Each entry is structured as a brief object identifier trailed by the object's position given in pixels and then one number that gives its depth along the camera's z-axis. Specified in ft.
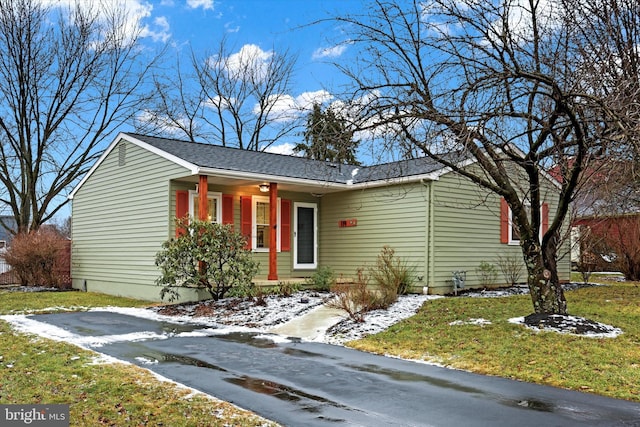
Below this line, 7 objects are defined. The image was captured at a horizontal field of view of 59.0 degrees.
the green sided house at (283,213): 46.09
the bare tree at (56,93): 80.07
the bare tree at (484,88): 25.41
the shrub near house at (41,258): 62.03
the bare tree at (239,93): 104.12
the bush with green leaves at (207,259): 41.50
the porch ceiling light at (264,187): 49.31
